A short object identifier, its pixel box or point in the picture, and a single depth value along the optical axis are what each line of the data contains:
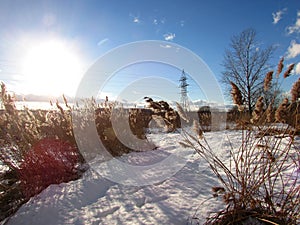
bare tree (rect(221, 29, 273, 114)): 19.43
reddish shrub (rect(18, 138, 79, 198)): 2.59
